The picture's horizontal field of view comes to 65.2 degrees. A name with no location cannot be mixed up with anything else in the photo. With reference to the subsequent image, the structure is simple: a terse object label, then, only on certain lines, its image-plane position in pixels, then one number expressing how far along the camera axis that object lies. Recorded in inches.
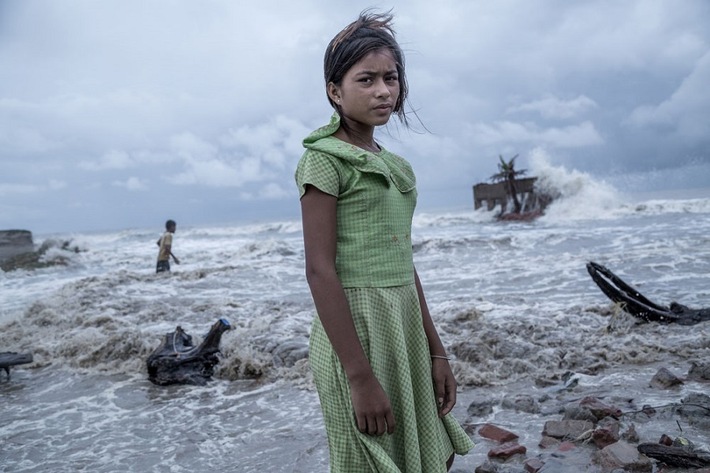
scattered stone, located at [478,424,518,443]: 113.0
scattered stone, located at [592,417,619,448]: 103.1
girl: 47.9
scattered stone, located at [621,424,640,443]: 104.3
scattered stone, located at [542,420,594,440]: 108.6
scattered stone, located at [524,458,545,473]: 95.8
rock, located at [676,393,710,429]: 111.1
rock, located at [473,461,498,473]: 96.9
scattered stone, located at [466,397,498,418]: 132.8
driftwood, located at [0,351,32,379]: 189.6
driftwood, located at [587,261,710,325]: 201.3
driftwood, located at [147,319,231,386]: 180.9
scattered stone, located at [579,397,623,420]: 116.0
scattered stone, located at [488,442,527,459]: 104.7
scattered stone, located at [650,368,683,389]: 137.9
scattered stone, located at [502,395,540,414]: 130.1
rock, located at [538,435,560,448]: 107.6
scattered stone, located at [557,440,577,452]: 103.9
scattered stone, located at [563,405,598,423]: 114.9
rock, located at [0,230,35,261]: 858.8
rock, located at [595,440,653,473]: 91.4
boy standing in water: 496.7
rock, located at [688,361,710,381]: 140.0
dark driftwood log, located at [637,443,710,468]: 88.5
